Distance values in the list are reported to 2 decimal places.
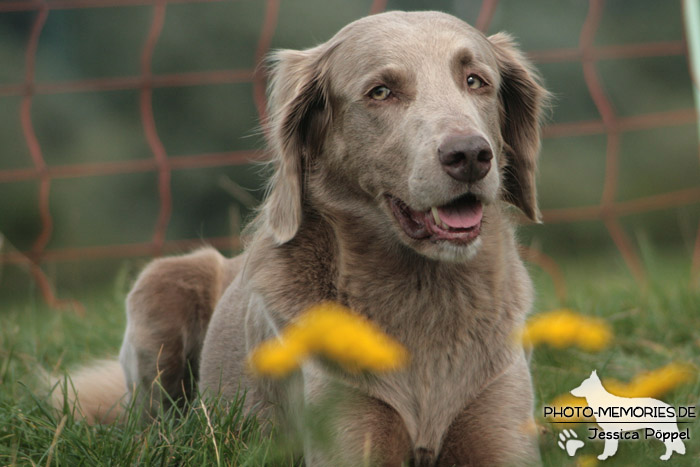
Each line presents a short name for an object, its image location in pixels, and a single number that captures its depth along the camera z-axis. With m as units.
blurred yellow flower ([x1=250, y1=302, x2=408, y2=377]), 3.26
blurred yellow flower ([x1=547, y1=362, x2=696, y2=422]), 4.20
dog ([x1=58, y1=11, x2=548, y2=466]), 5.67
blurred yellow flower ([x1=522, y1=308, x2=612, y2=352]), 3.74
